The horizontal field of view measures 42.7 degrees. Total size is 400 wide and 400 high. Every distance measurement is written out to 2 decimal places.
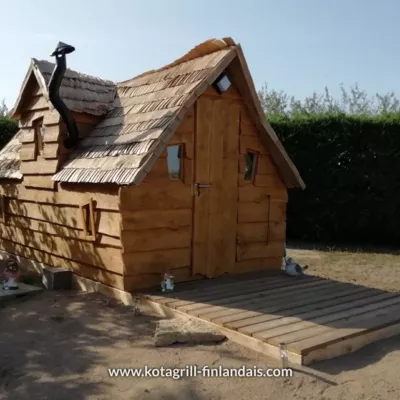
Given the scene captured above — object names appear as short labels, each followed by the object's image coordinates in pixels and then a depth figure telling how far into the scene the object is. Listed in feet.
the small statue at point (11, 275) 24.22
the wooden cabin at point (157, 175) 22.38
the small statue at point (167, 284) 22.34
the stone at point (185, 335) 17.29
